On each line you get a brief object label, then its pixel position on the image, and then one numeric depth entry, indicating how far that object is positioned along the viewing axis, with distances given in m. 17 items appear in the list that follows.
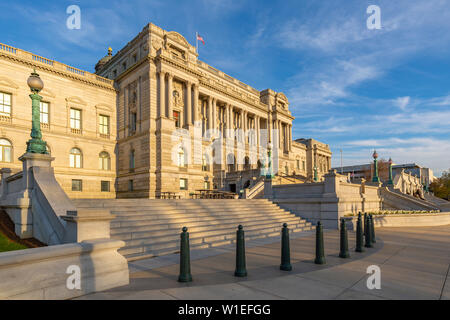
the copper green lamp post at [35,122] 9.51
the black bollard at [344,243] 7.99
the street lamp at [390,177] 30.75
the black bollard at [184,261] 5.68
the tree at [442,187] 75.38
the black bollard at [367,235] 9.78
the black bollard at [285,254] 6.59
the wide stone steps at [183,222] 9.25
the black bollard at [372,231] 10.35
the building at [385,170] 84.91
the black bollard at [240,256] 6.11
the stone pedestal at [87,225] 5.90
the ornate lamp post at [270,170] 20.23
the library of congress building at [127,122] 27.63
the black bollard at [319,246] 7.24
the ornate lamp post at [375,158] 25.58
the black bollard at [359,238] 8.94
